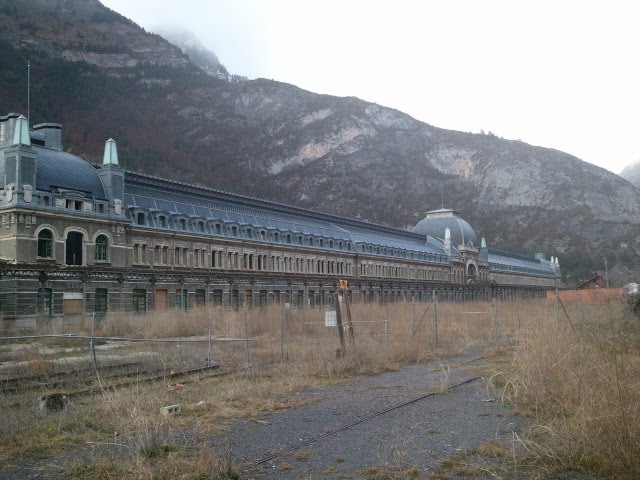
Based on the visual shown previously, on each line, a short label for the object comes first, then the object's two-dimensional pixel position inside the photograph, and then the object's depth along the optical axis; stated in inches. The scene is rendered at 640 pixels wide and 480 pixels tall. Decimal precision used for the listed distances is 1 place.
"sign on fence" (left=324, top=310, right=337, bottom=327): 854.4
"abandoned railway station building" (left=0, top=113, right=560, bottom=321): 1616.6
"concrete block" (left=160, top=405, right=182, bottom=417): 491.1
